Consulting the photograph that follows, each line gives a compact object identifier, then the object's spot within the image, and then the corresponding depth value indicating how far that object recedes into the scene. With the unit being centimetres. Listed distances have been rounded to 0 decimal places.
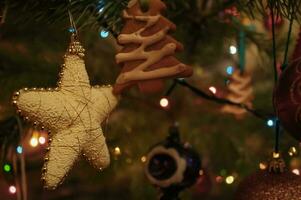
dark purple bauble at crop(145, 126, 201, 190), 73
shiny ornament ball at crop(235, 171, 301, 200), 65
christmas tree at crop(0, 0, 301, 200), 61
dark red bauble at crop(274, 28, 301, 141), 63
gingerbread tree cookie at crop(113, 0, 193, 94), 61
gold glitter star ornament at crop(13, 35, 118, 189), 59
